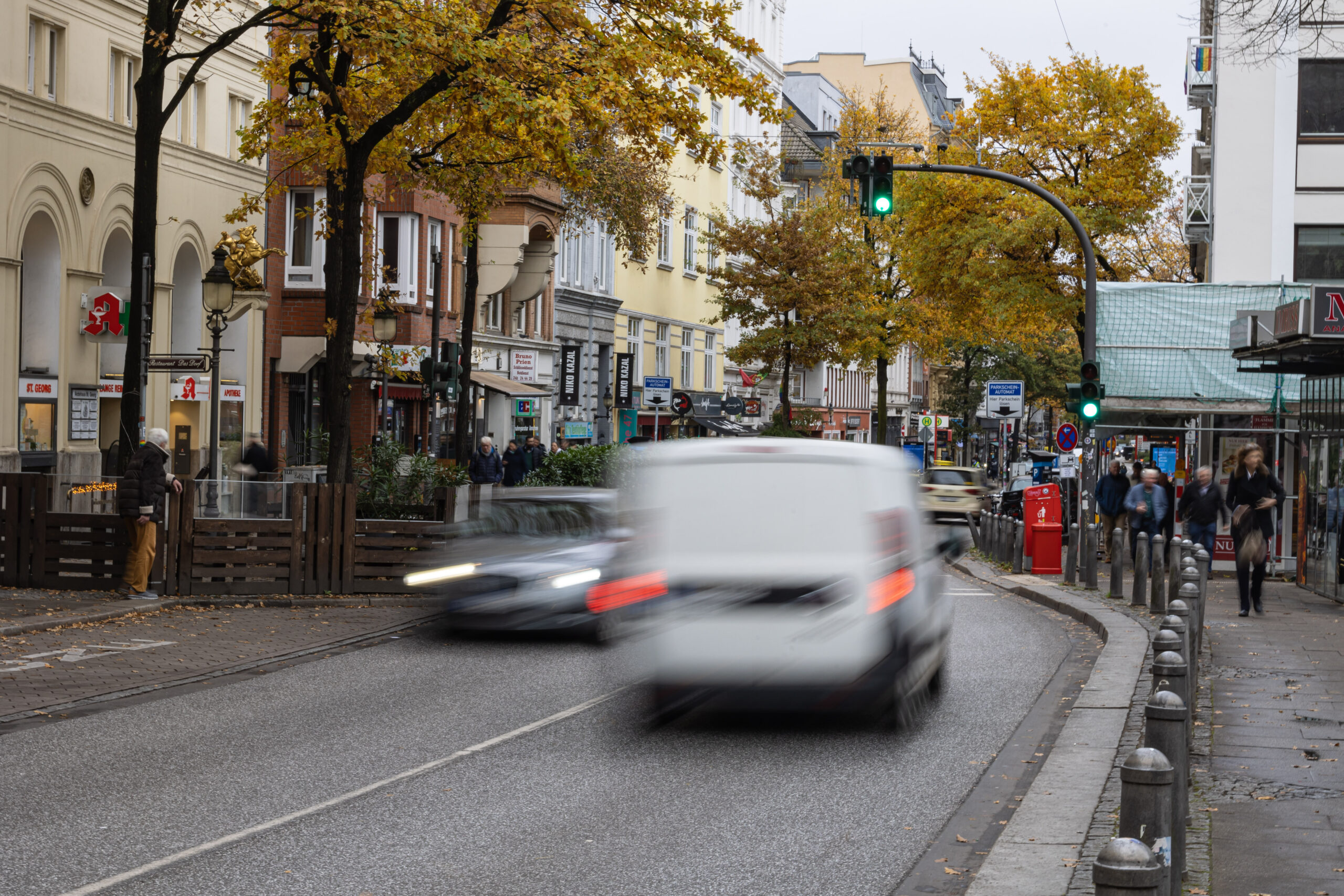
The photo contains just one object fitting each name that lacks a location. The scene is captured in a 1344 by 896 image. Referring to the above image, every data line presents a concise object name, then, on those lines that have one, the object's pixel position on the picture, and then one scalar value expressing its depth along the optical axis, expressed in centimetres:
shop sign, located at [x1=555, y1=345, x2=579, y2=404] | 5059
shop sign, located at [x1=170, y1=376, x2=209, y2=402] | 3231
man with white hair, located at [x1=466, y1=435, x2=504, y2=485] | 3325
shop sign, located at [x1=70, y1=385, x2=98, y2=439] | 2961
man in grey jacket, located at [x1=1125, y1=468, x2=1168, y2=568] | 2495
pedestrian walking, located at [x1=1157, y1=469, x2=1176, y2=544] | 2755
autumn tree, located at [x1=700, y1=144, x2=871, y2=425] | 5322
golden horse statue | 3344
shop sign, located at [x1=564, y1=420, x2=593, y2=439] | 4991
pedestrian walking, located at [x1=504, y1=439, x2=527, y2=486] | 3678
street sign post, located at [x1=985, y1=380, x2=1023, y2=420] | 3944
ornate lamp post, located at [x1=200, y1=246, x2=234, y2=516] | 2391
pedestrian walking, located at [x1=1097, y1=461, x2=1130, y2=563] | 2677
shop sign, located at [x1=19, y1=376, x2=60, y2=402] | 2756
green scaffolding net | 2756
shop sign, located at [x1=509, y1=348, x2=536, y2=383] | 4484
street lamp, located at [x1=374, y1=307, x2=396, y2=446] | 2838
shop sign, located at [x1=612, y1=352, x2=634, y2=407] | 5581
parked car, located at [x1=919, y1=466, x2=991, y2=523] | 4166
